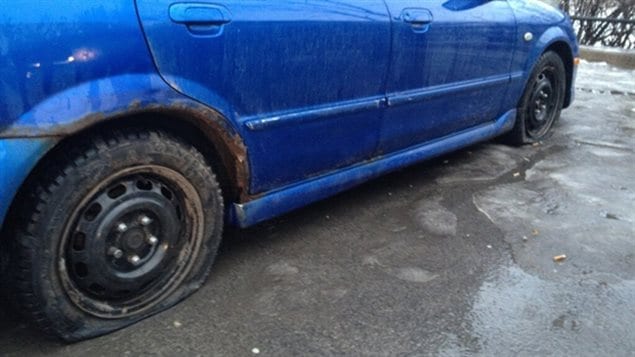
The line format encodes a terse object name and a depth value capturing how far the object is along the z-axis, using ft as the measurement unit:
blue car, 6.32
